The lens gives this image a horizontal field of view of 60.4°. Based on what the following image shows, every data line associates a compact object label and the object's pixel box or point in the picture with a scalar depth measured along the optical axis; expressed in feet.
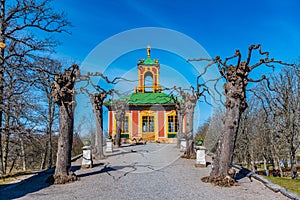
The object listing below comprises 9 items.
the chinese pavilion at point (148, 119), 80.07
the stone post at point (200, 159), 33.26
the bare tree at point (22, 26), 31.55
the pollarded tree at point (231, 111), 23.57
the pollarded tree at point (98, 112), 40.79
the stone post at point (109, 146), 51.49
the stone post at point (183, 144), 53.62
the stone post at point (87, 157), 32.89
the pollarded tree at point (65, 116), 25.22
